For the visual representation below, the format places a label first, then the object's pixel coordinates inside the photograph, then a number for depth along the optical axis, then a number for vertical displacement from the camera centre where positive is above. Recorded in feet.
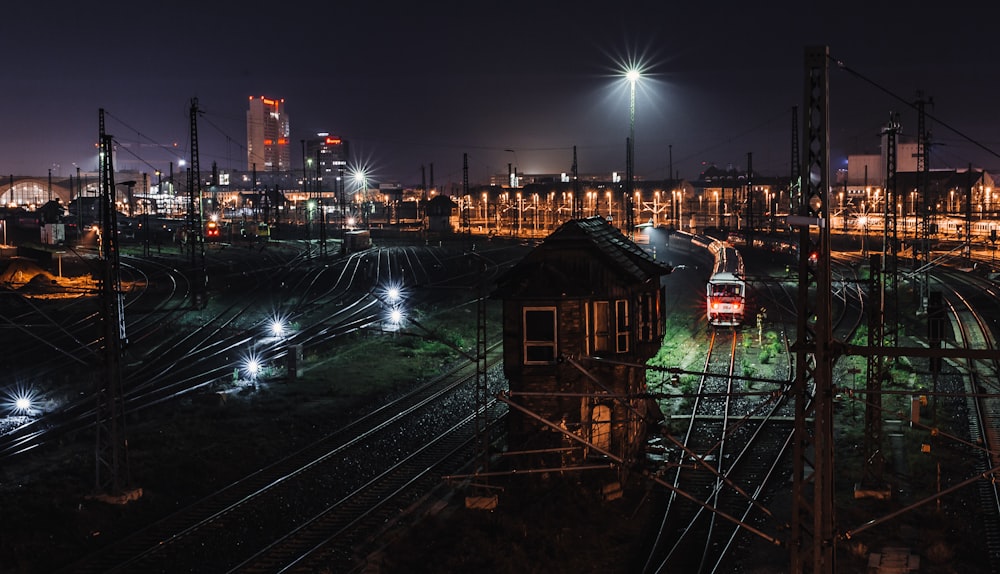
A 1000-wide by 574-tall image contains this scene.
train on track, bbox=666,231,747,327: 108.99 -8.81
